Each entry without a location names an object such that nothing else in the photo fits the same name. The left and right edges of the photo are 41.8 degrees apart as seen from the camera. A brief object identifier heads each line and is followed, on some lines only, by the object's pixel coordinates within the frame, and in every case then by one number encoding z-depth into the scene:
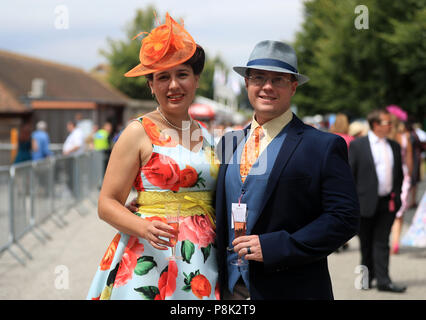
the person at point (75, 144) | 13.98
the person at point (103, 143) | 15.86
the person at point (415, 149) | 11.45
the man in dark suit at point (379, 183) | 6.19
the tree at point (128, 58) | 52.16
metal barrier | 7.46
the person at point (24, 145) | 12.73
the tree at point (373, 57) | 14.94
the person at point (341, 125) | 8.16
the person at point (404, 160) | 8.31
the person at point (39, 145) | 13.87
